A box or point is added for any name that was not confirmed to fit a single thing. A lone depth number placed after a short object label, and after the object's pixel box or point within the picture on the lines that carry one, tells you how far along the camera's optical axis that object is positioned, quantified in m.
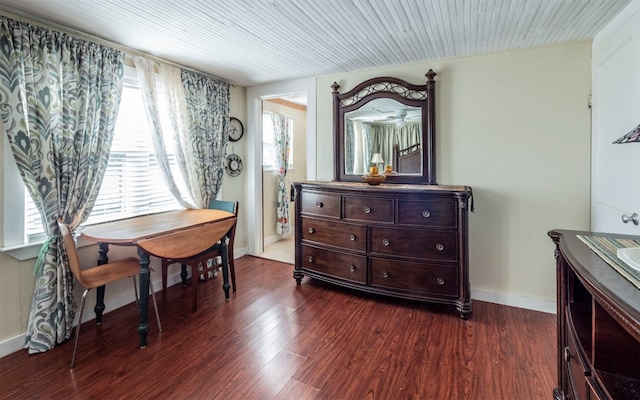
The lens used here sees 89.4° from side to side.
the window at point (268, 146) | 4.79
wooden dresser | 2.55
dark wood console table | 0.85
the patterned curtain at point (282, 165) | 4.96
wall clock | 3.94
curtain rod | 2.06
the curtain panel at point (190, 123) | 2.98
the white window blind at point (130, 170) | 2.73
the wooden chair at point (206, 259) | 2.70
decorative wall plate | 3.93
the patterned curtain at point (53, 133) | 2.06
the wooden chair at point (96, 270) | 2.06
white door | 1.80
